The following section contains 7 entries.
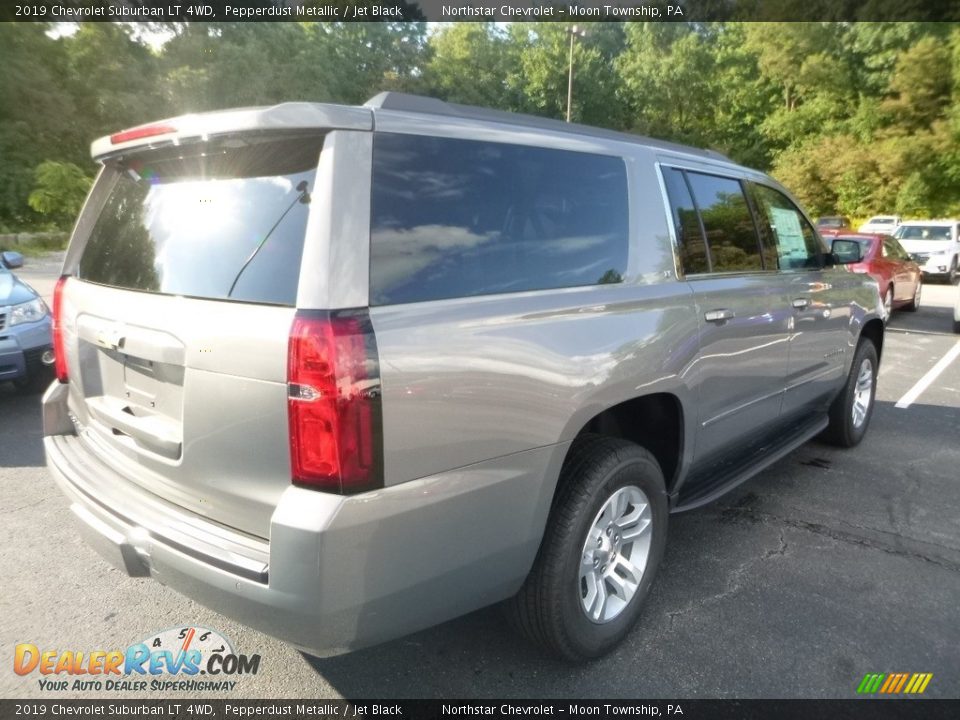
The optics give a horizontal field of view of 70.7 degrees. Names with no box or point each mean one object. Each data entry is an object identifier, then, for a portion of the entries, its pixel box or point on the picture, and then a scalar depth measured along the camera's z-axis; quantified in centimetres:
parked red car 1060
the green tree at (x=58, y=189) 2361
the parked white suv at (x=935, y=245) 1883
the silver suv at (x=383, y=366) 180
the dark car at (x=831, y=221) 2634
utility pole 2359
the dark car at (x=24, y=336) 539
